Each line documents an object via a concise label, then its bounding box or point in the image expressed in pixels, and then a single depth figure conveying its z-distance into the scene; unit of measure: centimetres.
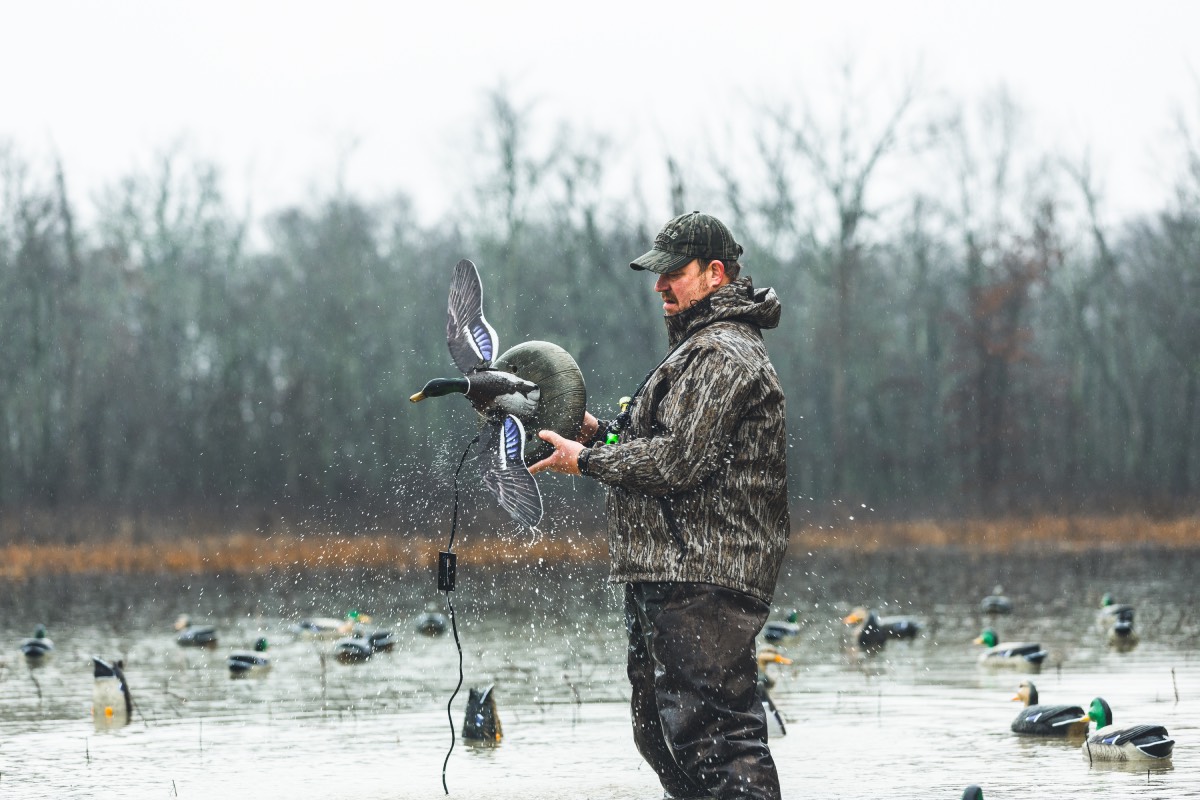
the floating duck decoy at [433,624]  1602
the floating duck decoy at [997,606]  1666
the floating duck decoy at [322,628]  1619
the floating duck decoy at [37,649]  1383
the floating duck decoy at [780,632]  1514
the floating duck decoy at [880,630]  1411
